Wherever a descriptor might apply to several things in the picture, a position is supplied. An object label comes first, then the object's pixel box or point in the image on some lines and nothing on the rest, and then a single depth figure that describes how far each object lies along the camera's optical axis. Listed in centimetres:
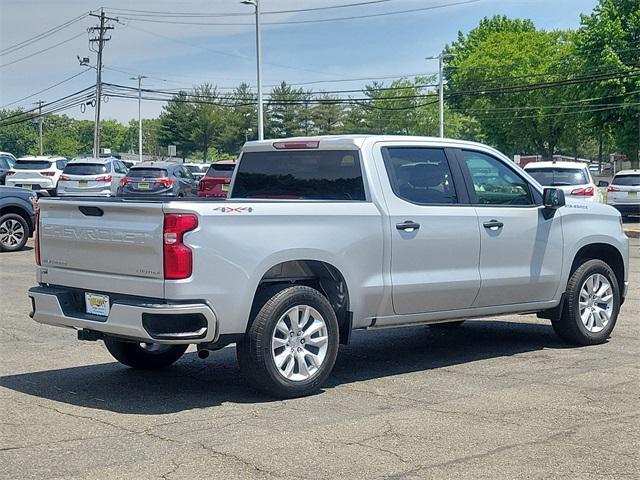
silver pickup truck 634
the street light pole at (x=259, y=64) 3744
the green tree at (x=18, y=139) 13562
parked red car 2619
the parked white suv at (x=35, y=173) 3117
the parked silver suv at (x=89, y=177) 2844
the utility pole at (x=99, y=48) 5881
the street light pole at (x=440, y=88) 5415
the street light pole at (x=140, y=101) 7338
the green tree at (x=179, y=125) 9475
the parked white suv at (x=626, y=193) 2731
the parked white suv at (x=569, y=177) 2117
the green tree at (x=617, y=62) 5047
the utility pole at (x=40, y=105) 9369
